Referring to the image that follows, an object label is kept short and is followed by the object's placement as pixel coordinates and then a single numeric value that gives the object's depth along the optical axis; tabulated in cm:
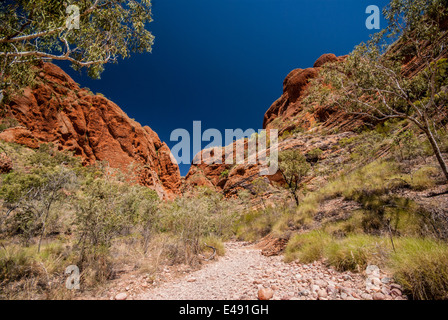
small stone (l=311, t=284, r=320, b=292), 278
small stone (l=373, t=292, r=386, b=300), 234
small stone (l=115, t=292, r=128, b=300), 324
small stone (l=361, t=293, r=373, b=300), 242
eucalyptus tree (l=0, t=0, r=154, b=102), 463
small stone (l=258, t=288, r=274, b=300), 272
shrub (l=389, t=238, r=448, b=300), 219
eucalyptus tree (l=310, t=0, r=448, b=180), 600
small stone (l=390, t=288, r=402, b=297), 236
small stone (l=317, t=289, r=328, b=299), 262
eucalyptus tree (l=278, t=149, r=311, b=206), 1196
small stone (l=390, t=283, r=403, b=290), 245
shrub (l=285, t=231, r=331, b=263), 445
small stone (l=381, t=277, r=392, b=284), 265
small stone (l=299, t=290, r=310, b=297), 273
